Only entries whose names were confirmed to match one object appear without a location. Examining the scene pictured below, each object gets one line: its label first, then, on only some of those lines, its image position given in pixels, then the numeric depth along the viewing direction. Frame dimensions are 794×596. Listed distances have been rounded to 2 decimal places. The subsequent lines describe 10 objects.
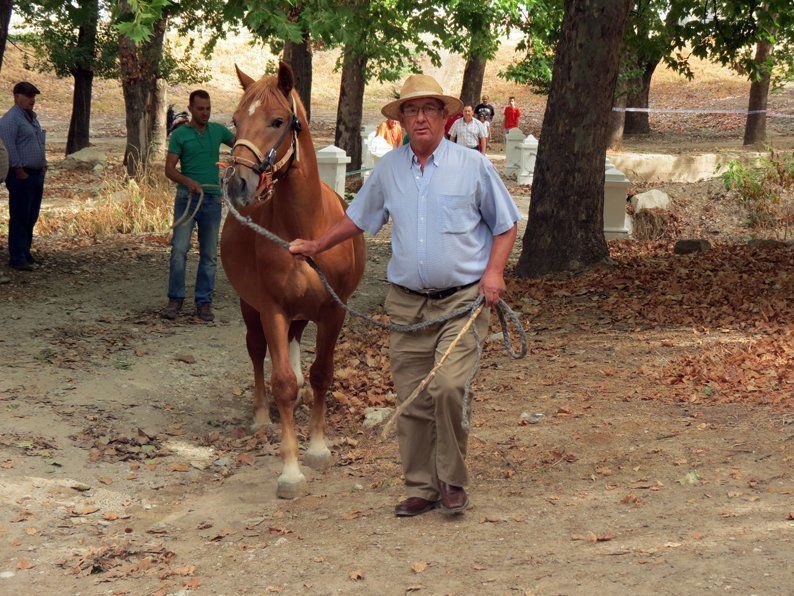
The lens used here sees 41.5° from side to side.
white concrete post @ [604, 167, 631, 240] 15.05
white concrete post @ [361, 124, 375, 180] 22.16
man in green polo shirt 10.04
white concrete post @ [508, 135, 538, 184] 22.80
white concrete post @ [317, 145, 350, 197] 17.25
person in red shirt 33.06
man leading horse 5.32
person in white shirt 21.55
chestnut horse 5.82
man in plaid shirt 12.20
